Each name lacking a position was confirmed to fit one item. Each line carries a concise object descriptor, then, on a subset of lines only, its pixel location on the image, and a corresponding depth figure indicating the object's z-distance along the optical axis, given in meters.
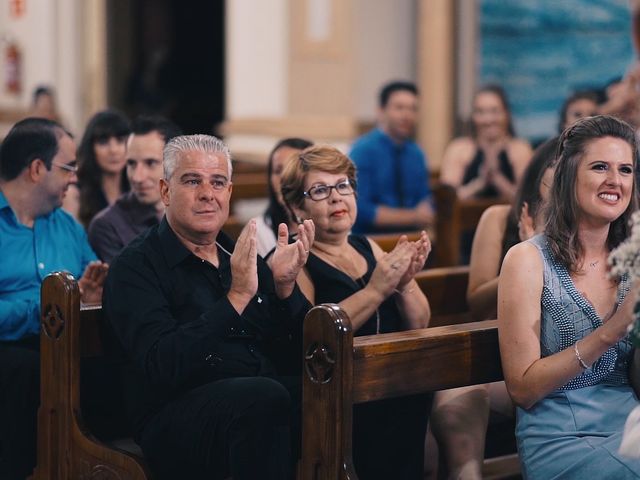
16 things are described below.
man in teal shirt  5.12
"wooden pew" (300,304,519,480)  4.01
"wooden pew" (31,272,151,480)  4.62
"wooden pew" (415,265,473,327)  6.05
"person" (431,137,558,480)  4.88
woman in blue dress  4.20
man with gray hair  4.27
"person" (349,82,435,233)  8.98
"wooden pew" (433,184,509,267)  8.44
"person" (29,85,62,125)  14.59
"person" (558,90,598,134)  8.19
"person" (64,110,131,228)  7.11
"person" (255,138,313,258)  6.21
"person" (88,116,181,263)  6.13
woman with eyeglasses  4.92
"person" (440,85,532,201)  9.52
